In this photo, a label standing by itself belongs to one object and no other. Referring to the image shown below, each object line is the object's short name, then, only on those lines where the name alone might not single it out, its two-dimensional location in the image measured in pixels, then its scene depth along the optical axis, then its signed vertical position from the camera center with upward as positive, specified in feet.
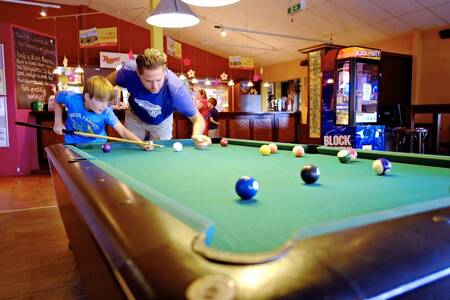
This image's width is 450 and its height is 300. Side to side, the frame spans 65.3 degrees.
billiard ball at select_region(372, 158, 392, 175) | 4.67 -0.64
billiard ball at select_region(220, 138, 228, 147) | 9.50 -0.59
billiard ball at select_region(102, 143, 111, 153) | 8.11 -0.61
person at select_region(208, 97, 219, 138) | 24.70 +0.19
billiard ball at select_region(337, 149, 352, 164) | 5.90 -0.63
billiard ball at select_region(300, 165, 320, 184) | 4.08 -0.63
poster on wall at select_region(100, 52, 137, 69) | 34.69 +6.25
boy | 9.29 +0.30
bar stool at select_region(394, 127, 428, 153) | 16.97 -0.90
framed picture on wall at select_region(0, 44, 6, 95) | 18.63 +2.59
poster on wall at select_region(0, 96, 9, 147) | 18.81 -0.06
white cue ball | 8.33 -0.62
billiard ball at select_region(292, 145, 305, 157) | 6.90 -0.62
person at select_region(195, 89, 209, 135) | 24.27 +1.02
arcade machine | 22.88 +1.18
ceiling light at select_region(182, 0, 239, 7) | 8.41 +2.86
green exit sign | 18.72 +6.09
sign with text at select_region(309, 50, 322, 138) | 24.77 +1.89
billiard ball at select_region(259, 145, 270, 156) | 7.36 -0.63
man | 8.84 +0.66
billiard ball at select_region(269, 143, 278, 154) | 7.68 -0.61
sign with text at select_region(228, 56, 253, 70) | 34.22 +5.75
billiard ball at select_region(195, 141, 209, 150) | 8.71 -0.60
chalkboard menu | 19.53 +3.40
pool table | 1.49 -0.68
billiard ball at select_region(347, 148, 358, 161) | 6.12 -0.62
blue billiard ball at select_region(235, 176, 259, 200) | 3.30 -0.64
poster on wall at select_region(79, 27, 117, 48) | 25.93 +6.30
